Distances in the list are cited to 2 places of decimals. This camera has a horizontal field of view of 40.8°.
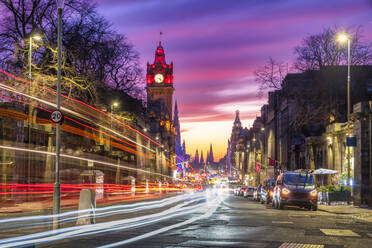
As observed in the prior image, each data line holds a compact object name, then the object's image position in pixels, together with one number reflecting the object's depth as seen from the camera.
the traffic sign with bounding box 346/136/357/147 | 31.34
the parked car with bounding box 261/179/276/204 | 35.41
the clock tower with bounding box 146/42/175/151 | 158.01
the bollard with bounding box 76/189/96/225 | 15.99
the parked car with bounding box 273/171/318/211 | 27.89
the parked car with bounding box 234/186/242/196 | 64.71
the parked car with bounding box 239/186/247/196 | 60.16
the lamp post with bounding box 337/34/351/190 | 29.98
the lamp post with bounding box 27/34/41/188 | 28.00
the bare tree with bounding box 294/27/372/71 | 54.50
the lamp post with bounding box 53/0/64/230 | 15.17
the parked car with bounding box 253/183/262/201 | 43.64
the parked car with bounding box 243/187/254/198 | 53.39
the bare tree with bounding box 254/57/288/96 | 53.50
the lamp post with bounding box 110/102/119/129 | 49.01
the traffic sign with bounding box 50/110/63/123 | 16.53
